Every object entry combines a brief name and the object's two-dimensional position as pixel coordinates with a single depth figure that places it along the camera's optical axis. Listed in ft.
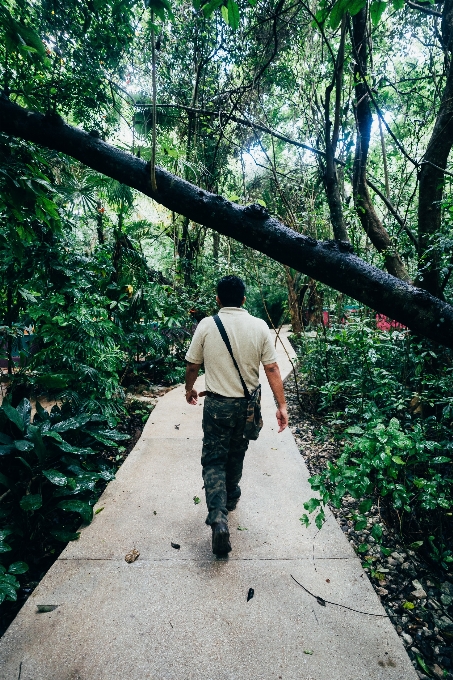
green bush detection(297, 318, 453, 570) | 6.63
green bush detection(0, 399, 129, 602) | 8.25
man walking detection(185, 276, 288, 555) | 8.29
